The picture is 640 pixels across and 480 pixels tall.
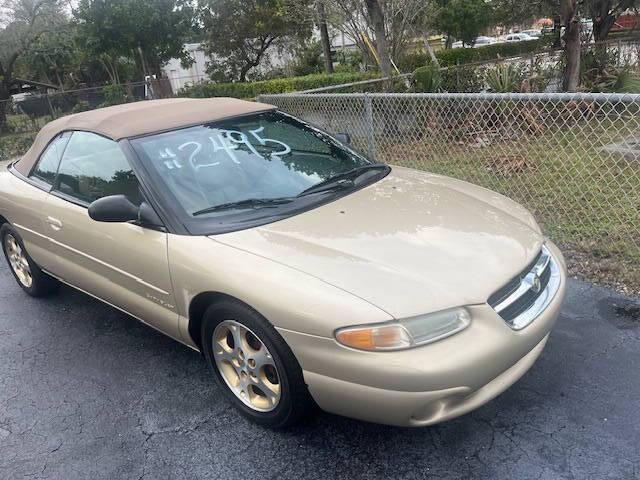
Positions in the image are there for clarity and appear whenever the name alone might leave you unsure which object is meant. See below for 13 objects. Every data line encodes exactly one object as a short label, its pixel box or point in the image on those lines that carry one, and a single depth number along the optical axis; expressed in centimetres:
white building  2136
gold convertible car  226
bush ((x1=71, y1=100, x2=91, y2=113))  1575
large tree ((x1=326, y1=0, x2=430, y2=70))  1050
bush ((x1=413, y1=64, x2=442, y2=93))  891
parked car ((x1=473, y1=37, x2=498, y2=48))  4559
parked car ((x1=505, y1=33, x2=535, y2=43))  4451
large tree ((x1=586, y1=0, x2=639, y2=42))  1633
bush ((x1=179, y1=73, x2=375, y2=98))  1290
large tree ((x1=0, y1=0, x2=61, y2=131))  1614
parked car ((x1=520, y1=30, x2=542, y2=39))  4777
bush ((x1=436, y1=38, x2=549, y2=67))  2052
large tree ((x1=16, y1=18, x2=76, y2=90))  1785
